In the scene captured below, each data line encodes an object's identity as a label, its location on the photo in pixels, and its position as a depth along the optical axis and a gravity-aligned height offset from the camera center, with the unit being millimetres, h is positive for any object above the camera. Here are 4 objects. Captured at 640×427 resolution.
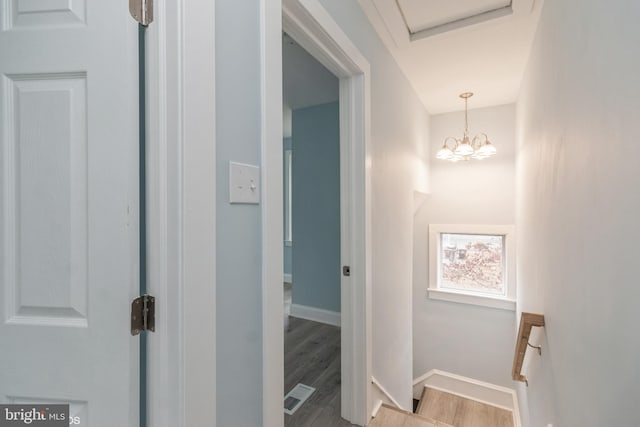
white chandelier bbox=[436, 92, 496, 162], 3014 +701
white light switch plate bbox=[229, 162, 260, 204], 833 +94
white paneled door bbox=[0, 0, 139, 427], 660 +15
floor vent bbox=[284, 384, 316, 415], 1765 -1227
